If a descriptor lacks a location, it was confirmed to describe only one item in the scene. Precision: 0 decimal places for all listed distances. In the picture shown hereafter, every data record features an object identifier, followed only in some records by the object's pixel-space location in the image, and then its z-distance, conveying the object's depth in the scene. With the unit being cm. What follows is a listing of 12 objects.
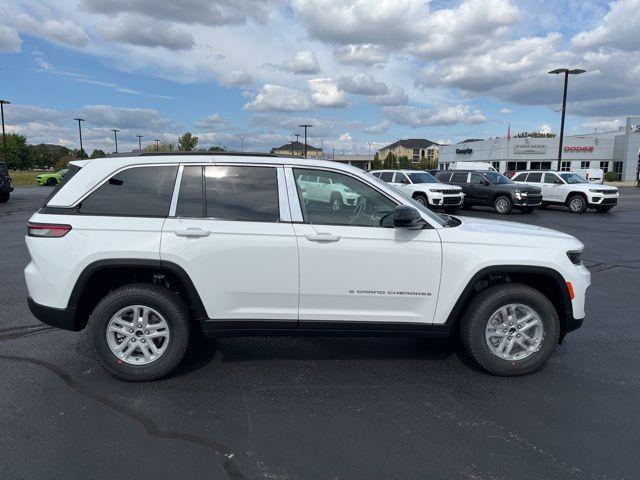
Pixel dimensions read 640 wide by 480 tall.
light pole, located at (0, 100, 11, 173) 4577
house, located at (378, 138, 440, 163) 15800
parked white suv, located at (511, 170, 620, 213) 1964
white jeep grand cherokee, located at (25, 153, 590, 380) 372
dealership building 5800
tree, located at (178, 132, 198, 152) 6525
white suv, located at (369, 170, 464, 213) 1877
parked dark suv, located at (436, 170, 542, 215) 1911
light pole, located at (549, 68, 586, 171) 2877
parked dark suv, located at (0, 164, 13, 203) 2325
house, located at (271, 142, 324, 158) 11677
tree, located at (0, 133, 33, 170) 9025
